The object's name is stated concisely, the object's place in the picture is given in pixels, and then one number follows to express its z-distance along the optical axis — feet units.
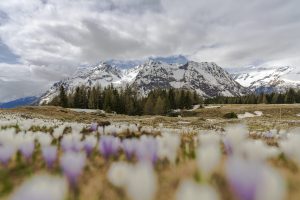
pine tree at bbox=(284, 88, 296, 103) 296.35
